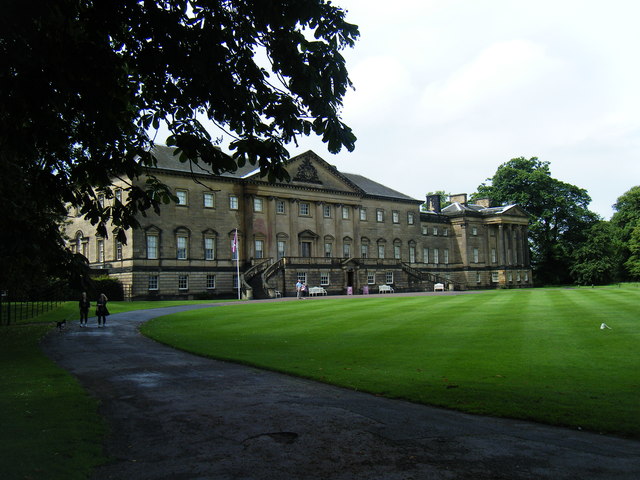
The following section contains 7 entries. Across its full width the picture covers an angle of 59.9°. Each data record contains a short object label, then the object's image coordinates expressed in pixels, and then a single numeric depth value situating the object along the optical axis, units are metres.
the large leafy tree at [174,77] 7.46
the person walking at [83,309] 25.89
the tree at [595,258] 85.50
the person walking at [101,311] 25.92
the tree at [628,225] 90.50
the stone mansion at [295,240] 57.72
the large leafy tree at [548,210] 92.00
